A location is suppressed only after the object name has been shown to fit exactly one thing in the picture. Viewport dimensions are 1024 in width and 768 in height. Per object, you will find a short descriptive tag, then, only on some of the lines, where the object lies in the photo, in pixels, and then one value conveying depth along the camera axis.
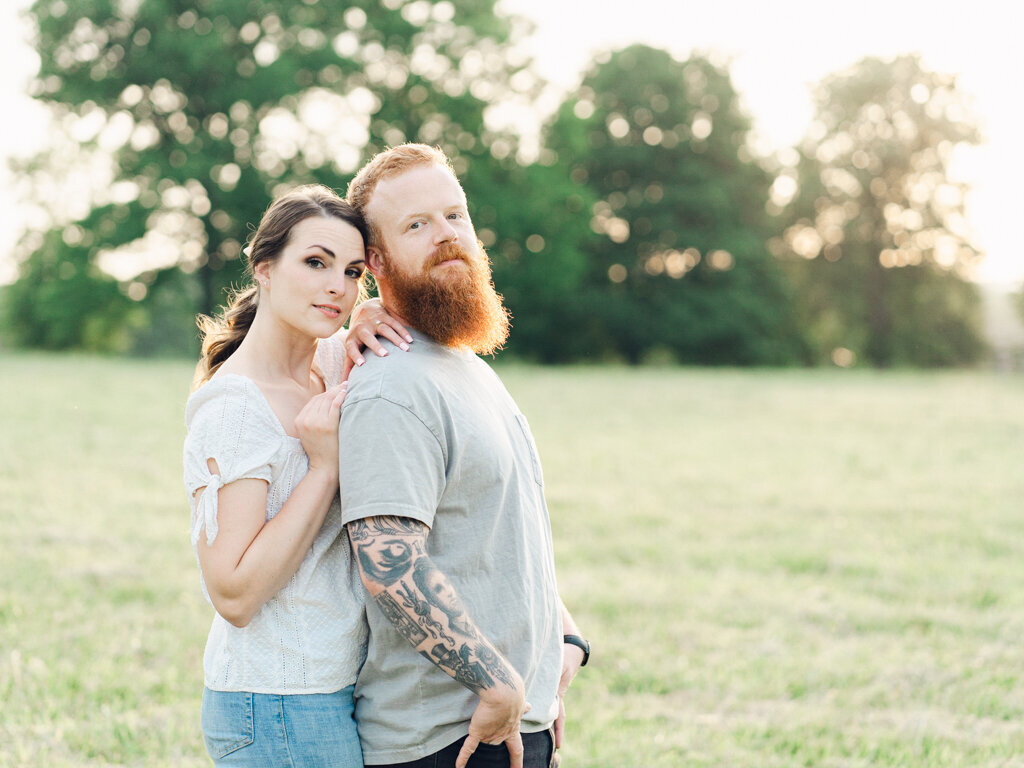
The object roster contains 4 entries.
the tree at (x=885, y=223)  40.50
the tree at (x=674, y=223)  40.66
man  2.19
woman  2.22
